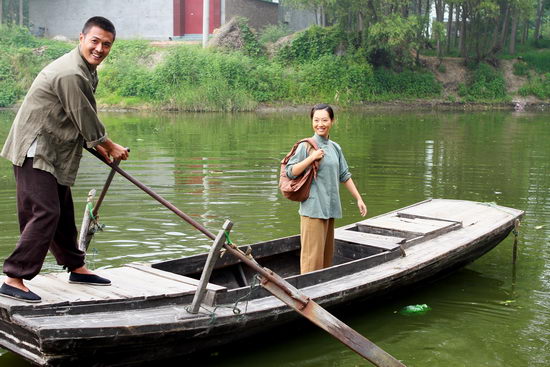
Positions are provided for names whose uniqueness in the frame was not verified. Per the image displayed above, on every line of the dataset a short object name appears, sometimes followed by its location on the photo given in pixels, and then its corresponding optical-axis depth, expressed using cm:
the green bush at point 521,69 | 3697
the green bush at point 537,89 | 3534
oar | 447
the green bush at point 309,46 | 3403
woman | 577
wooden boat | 415
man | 430
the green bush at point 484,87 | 3519
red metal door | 3478
